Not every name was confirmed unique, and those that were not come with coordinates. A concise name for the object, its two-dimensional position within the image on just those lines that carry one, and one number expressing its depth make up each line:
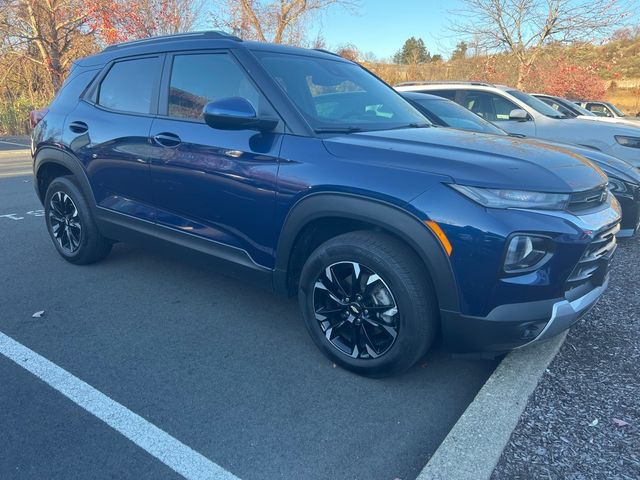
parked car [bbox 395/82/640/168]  6.93
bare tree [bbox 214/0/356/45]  17.41
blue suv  2.23
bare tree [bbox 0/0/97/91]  15.55
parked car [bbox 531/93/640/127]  10.69
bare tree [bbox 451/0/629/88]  15.21
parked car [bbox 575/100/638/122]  17.27
